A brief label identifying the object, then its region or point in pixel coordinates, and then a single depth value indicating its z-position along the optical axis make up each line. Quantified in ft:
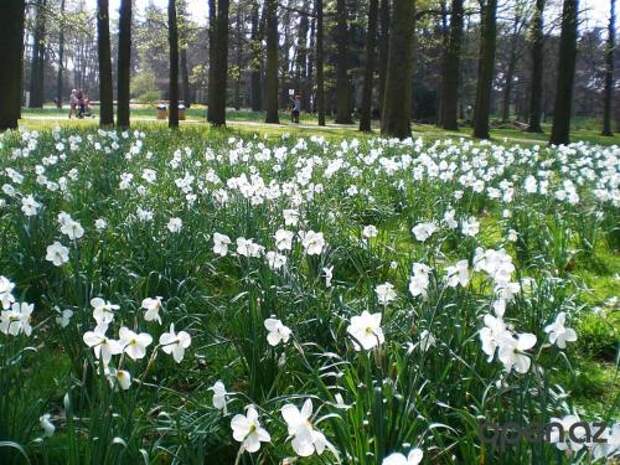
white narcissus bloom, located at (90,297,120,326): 6.45
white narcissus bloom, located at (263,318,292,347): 6.75
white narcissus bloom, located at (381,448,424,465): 4.04
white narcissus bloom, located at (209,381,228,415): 5.74
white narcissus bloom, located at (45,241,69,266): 8.77
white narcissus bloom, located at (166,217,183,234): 11.37
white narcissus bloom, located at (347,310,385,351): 6.00
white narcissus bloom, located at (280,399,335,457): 4.54
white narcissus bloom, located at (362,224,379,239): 11.34
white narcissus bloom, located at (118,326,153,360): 5.90
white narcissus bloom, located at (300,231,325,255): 9.78
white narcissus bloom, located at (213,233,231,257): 10.19
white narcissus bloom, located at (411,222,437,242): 9.92
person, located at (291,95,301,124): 95.86
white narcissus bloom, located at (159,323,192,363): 6.12
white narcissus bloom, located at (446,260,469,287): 7.66
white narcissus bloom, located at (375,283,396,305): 7.87
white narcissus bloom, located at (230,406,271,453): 4.91
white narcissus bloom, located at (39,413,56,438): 5.54
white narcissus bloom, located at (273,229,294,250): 9.99
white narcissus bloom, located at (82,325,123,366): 5.77
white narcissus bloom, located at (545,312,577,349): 6.04
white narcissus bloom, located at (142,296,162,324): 6.88
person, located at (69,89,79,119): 98.04
